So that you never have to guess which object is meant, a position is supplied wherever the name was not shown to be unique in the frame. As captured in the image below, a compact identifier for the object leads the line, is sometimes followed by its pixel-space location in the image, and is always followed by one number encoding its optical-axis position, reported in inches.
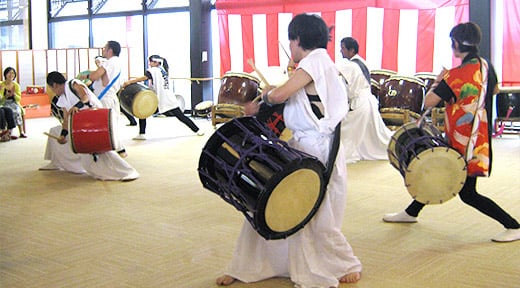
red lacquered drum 209.6
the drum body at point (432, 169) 135.0
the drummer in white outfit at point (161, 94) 347.6
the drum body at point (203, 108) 458.3
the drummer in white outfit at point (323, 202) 112.7
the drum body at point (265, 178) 104.5
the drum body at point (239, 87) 351.6
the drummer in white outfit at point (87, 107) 225.1
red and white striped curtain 368.8
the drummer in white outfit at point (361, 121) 261.7
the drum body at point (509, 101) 322.0
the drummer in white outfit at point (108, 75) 263.6
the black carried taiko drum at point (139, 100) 315.6
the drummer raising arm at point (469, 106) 139.3
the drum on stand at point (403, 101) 303.1
